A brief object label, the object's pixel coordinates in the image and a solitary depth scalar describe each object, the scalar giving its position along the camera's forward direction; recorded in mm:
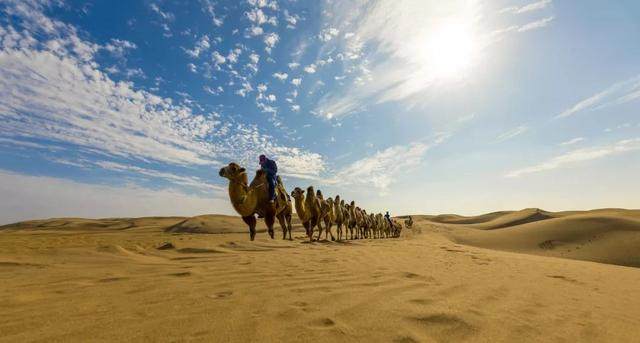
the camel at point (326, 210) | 14883
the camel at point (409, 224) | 40906
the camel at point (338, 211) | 17891
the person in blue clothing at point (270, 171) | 9891
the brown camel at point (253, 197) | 8672
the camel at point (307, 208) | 13070
